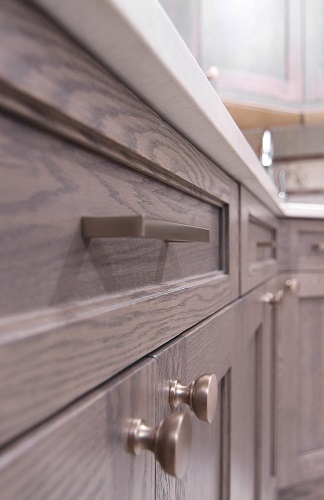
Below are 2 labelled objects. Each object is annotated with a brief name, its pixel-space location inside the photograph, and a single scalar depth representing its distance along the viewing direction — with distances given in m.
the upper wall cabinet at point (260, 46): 1.29
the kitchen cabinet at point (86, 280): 0.16
